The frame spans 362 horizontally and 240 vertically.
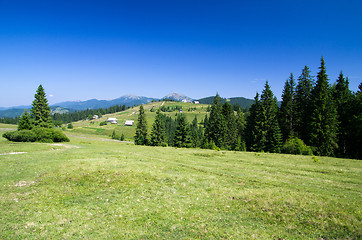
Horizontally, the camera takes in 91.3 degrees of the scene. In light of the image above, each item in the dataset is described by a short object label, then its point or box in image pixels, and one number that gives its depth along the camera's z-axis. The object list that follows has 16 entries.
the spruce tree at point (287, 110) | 51.00
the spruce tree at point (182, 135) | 66.06
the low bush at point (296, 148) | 37.79
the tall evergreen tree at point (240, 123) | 88.37
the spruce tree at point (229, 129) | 67.00
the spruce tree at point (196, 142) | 92.90
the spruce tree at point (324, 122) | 39.25
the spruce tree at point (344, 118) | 40.94
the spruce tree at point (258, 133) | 50.44
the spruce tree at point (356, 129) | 36.88
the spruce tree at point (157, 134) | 69.00
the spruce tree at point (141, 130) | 76.88
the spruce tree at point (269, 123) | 48.50
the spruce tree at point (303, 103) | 46.25
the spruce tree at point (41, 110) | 63.38
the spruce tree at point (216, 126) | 65.38
